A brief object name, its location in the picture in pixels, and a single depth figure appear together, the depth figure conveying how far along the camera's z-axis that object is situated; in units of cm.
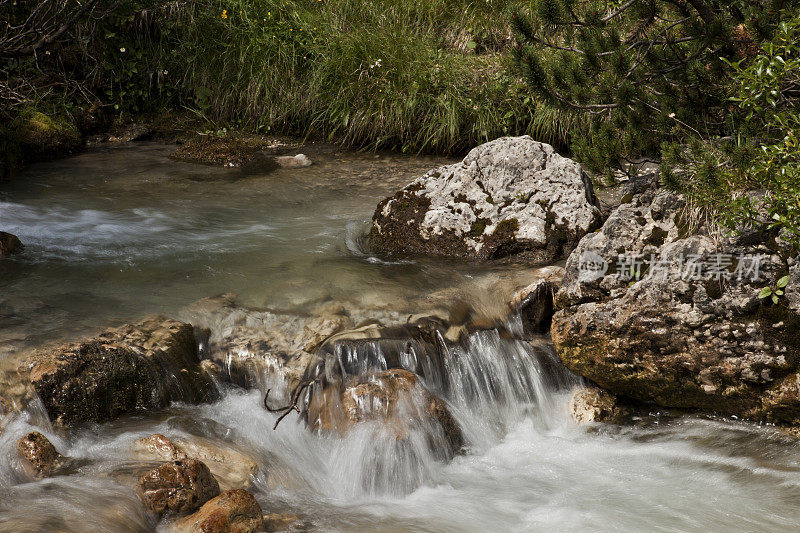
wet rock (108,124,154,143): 990
